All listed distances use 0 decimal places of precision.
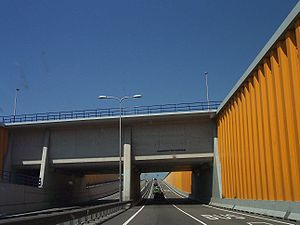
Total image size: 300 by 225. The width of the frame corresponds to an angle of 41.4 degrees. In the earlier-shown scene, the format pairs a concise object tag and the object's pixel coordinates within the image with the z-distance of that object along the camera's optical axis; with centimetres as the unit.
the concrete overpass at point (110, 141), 4438
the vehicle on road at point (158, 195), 6416
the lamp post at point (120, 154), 3957
